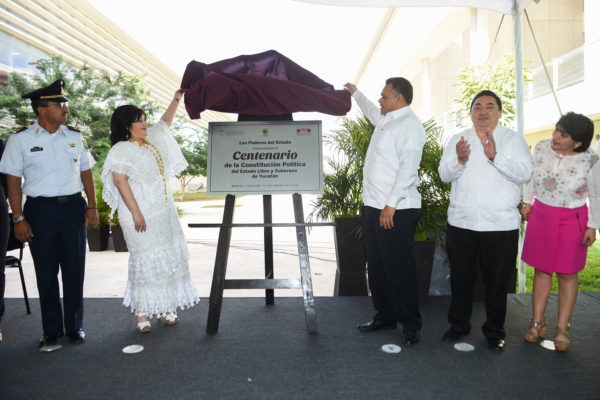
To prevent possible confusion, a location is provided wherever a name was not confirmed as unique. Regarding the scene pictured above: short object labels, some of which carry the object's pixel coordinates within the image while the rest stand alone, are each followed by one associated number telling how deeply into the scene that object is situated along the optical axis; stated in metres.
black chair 3.02
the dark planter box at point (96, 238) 6.80
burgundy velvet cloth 2.77
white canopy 3.34
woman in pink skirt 2.41
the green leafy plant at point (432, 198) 3.44
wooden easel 2.85
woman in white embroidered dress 2.71
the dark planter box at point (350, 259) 3.85
